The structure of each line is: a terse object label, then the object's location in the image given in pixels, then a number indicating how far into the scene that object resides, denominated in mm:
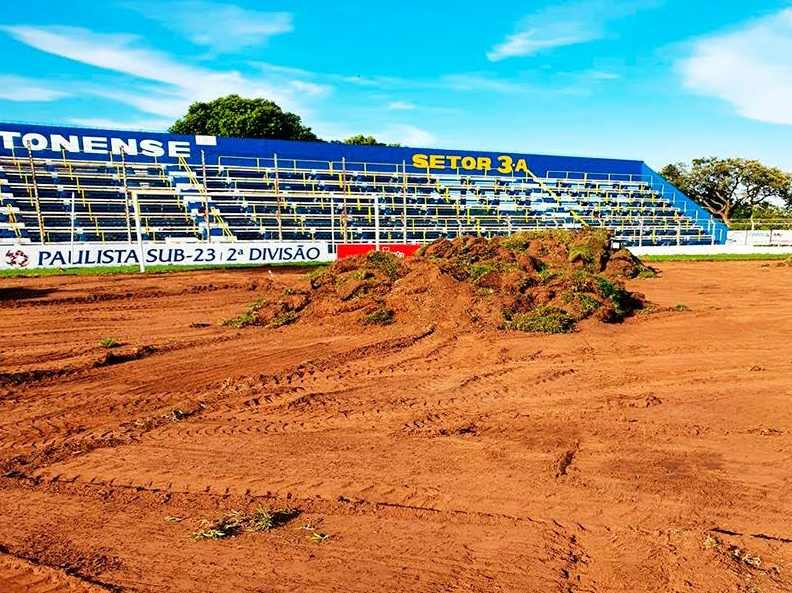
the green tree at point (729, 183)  53844
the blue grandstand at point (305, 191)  25531
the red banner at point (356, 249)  22984
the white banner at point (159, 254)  19234
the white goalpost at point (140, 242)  18938
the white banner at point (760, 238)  37250
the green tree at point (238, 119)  48156
